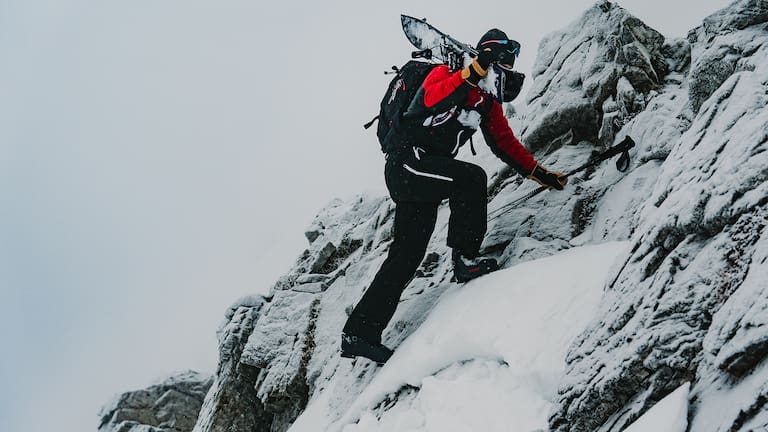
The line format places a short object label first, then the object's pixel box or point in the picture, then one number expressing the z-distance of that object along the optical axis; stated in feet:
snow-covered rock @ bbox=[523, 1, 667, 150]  32.27
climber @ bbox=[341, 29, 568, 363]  26.86
